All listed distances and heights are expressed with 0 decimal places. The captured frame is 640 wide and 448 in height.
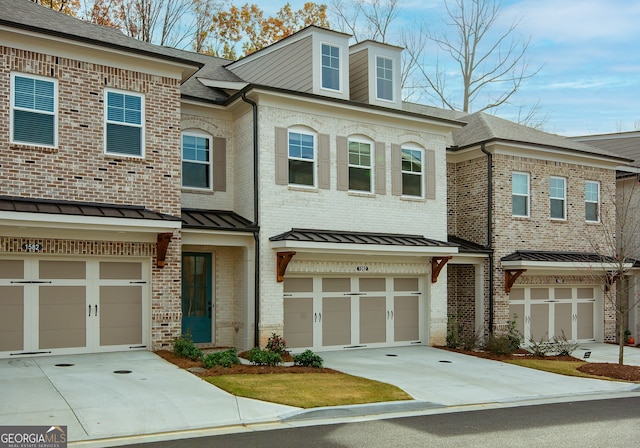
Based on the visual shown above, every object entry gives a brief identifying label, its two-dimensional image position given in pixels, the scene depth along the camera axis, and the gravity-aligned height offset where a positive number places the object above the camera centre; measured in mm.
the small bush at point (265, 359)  14680 -2636
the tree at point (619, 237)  23911 +120
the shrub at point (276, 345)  16828 -2685
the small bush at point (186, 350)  14648 -2470
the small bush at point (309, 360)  15102 -2731
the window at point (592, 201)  24609 +1440
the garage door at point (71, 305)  14203 -1490
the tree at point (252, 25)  34312 +11053
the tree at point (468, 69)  38531 +9828
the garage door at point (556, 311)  22906 -2523
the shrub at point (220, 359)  13891 -2539
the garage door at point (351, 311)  18359 -2078
